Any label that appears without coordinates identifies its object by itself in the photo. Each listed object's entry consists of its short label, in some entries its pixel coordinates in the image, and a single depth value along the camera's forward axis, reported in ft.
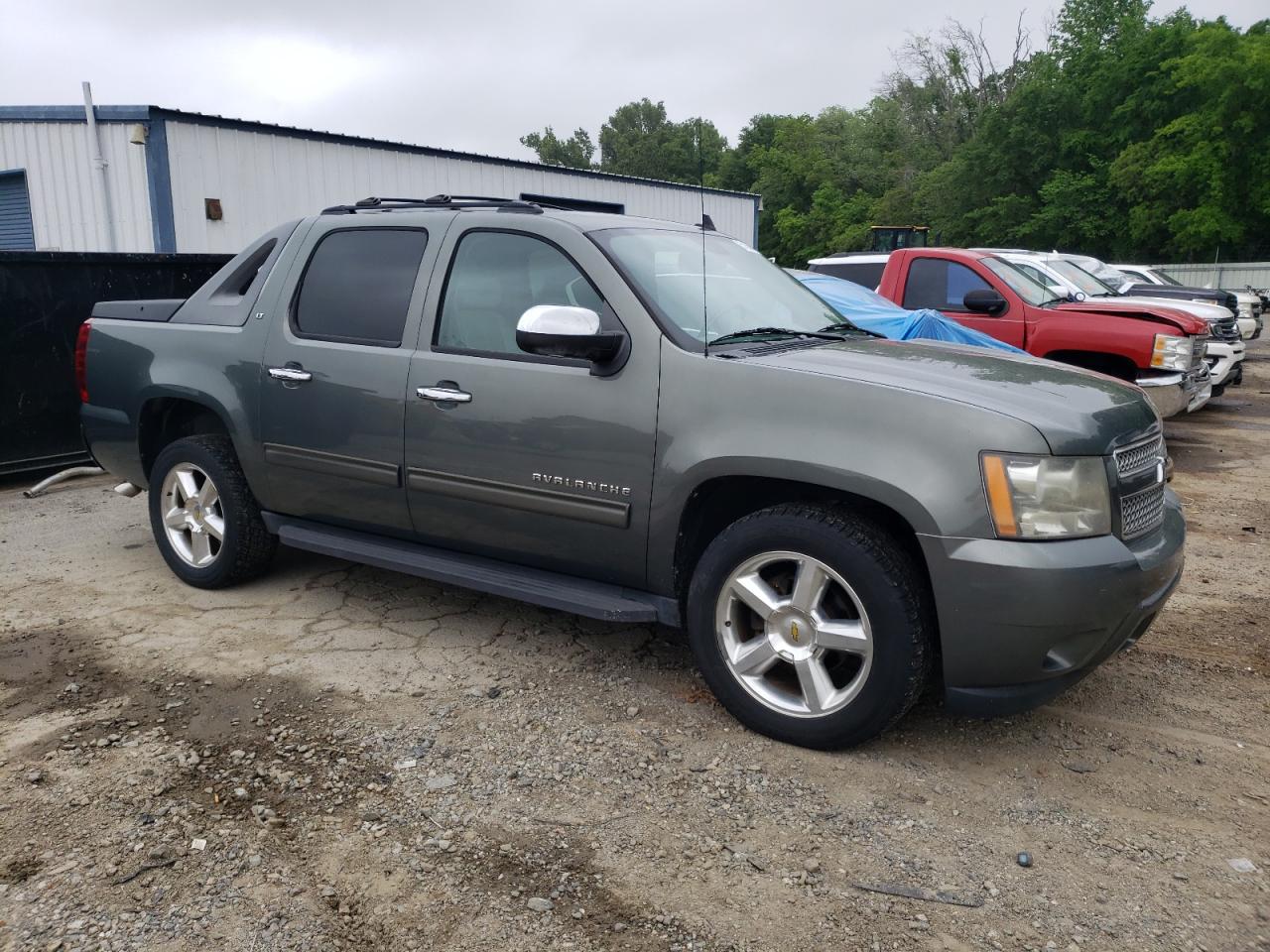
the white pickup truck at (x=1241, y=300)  59.57
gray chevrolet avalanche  9.96
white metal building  39.73
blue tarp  24.31
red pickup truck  27.71
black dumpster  24.04
